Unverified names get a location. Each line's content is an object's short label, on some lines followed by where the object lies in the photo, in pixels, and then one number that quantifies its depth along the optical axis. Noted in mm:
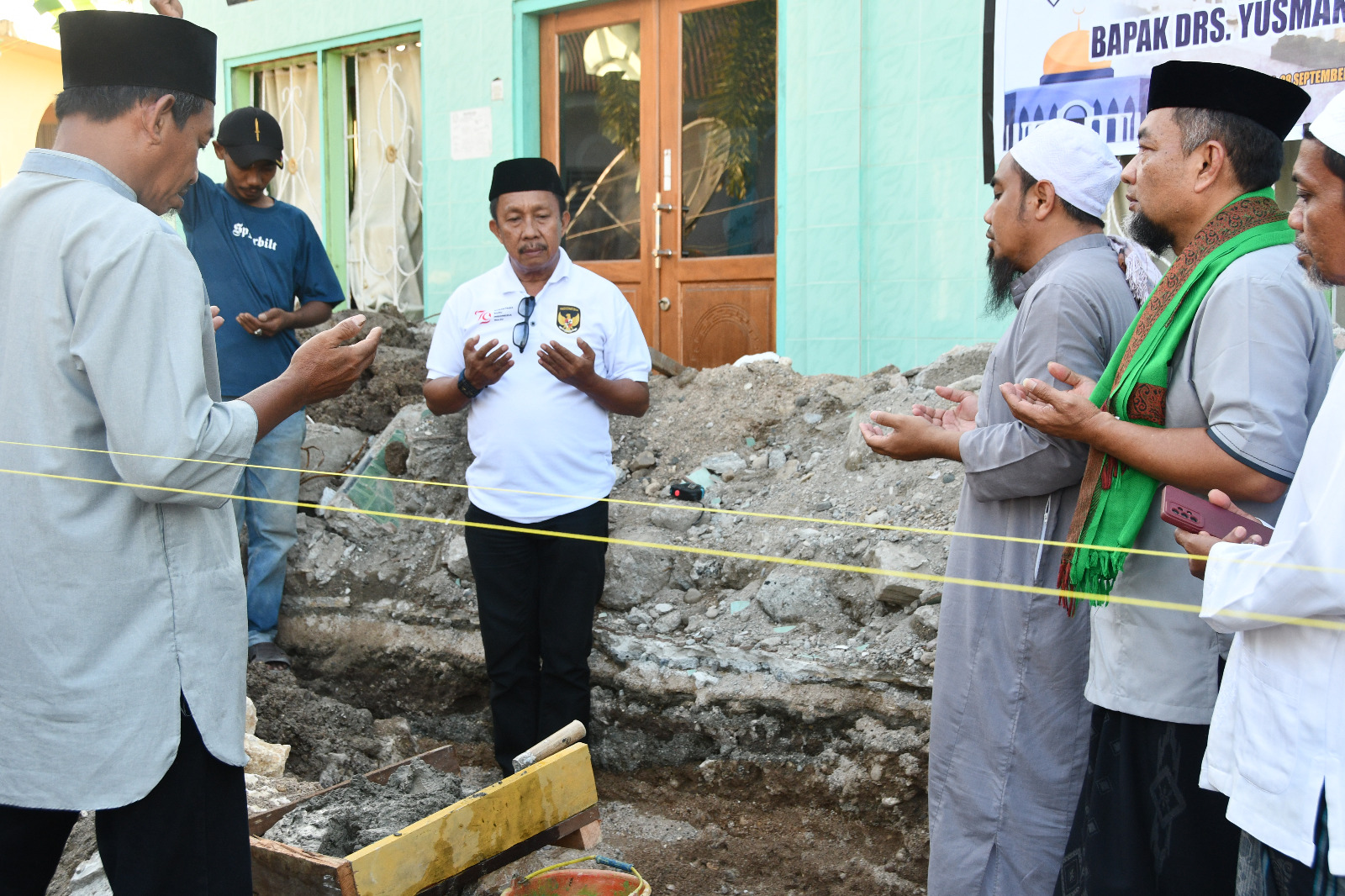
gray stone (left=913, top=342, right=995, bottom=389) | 5742
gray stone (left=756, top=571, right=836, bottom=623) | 4543
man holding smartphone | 1459
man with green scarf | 1865
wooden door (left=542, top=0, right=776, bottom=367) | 7348
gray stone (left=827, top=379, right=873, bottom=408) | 5953
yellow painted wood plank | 2518
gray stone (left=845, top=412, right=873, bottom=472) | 5312
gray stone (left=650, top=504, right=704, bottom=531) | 5227
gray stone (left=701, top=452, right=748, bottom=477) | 5727
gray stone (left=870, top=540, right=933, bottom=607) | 4277
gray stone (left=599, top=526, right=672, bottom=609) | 4926
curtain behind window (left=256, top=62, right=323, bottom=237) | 9531
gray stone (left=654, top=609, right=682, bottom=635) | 4699
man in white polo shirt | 3666
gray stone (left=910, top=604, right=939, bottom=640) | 4078
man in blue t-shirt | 4523
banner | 5340
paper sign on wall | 8383
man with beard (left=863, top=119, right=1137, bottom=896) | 2318
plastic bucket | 2715
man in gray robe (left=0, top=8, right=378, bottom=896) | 1749
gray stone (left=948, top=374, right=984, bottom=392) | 5281
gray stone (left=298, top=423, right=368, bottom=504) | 6141
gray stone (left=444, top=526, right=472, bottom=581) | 5156
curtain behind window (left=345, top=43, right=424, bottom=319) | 9133
